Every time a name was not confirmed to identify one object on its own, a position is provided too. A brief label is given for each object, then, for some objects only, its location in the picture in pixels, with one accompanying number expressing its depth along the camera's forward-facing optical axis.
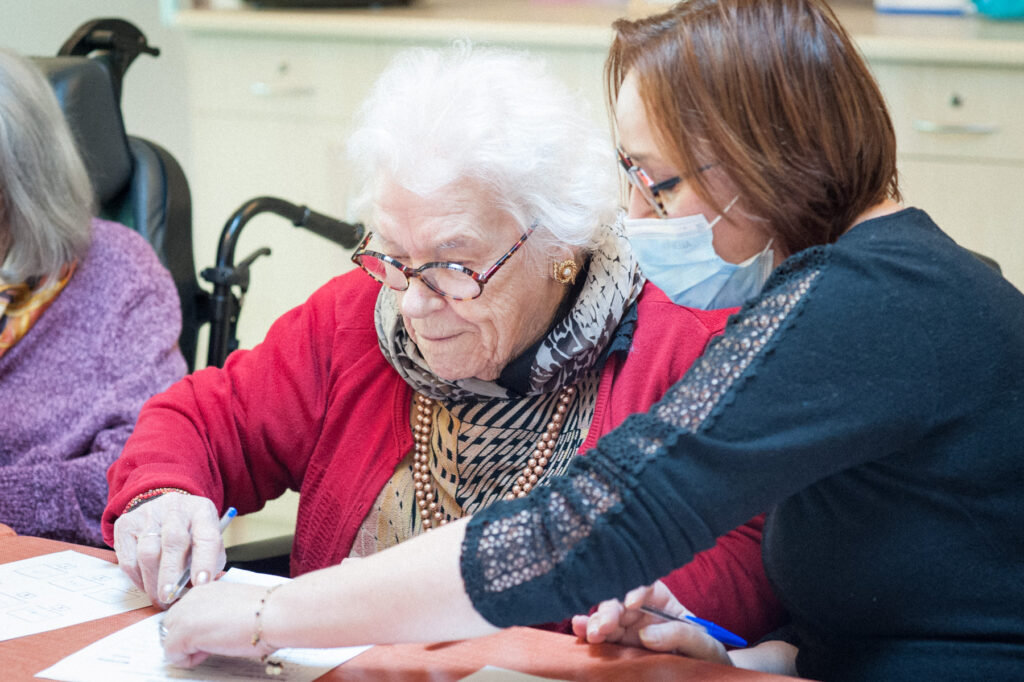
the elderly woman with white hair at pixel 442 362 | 1.97
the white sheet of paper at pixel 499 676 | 1.77
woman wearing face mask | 1.69
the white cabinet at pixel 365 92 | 2.80
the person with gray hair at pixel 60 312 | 2.32
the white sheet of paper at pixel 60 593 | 1.86
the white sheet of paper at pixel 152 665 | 1.78
